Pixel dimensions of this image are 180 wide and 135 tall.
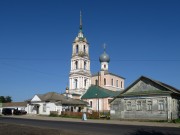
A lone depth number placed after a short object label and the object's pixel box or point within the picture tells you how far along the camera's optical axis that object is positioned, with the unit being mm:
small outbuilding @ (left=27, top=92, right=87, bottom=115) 58909
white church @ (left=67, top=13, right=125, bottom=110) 79500
